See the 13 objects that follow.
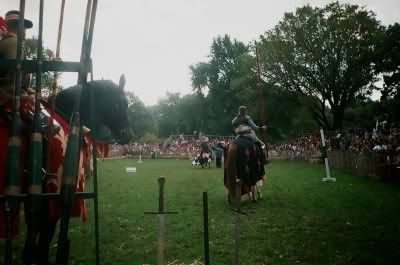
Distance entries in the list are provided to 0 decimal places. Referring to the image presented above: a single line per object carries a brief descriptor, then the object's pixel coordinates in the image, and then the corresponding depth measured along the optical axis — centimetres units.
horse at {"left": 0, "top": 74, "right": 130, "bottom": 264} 415
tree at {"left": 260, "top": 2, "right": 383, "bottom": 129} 3959
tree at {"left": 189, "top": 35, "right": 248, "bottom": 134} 7306
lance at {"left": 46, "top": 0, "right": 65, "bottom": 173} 294
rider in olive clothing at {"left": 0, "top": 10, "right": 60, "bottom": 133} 368
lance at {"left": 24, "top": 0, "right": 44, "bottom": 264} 218
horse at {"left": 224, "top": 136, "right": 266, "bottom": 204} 1048
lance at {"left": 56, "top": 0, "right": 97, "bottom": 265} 215
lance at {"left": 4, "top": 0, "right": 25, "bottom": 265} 216
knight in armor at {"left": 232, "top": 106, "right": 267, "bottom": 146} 1088
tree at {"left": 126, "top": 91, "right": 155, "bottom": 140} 9659
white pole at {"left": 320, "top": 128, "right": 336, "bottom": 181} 1460
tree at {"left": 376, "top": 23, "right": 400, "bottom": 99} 3161
